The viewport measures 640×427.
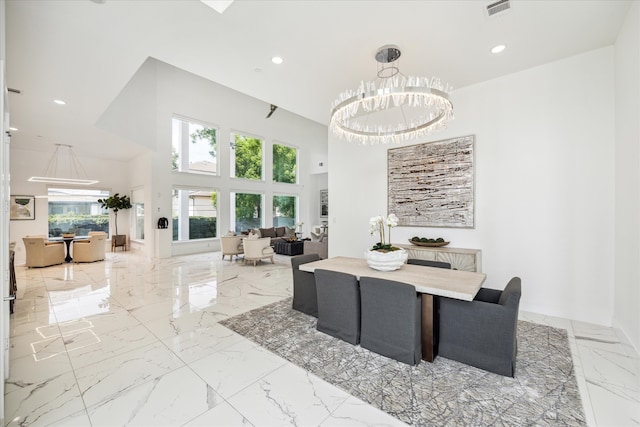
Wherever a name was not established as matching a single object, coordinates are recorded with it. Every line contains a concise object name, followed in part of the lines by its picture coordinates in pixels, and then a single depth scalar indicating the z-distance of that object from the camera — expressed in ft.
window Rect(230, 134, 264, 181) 33.71
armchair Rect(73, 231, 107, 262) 23.98
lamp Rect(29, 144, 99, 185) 24.57
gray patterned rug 5.99
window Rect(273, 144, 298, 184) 38.63
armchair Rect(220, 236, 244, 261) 25.13
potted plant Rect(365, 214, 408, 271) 9.31
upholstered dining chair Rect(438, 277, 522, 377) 7.19
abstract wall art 13.37
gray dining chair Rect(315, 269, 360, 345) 8.96
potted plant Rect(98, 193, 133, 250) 28.91
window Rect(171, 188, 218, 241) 29.07
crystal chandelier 8.13
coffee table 26.78
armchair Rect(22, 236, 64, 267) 21.62
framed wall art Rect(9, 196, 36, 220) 24.36
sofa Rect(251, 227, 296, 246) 29.62
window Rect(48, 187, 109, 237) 26.91
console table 12.13
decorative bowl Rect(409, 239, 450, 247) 13.35
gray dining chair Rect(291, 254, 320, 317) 11.64
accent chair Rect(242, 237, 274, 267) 22.77
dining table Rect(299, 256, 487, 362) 7.52
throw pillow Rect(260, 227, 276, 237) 31.11
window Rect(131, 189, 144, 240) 29.26
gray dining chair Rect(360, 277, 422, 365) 7.77
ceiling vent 8.13
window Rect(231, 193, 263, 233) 34.01
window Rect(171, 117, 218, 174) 28.80
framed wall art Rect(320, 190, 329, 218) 43.49
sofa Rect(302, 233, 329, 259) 22.86
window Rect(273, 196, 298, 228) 38.86
